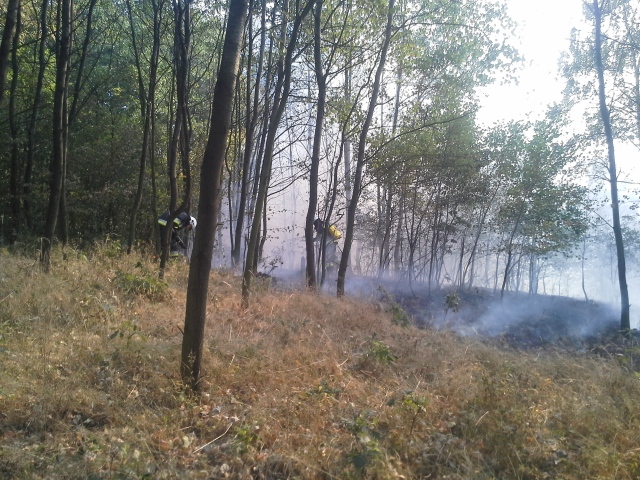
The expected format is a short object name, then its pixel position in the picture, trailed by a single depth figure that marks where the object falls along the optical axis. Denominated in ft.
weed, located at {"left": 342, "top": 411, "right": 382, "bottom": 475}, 9.71
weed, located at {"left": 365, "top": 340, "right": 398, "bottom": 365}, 16.69
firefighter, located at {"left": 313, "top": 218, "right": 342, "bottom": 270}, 42.01
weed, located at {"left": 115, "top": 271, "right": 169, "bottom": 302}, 21.25
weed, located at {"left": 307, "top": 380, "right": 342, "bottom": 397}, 12.96
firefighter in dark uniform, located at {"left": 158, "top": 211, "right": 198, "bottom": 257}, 30.96
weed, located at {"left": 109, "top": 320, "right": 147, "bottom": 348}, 14.13
